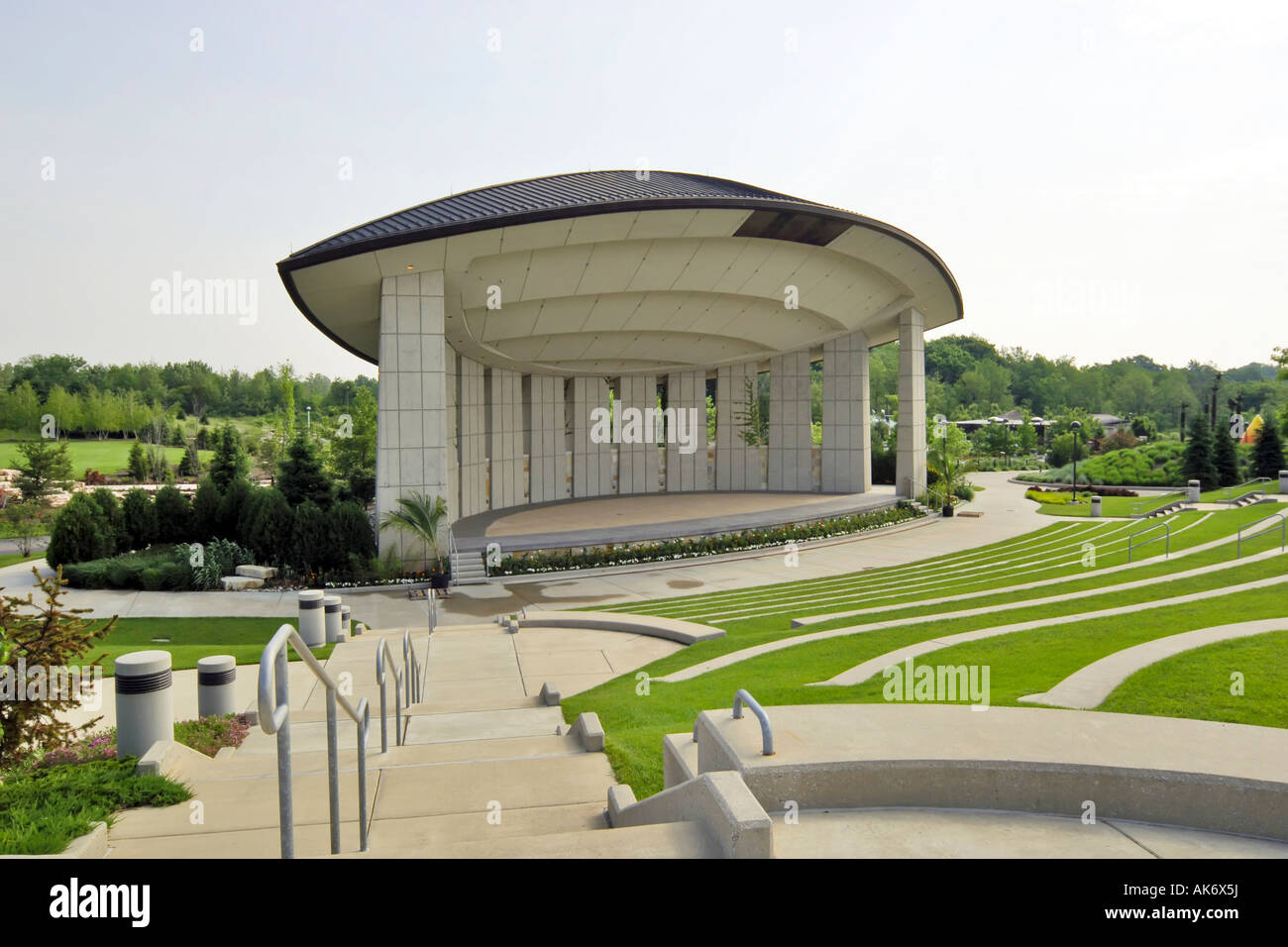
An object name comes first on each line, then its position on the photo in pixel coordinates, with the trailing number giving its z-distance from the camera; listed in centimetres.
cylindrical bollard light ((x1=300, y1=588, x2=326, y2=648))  1567
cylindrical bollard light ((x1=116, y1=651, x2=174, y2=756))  756
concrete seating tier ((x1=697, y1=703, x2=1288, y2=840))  504
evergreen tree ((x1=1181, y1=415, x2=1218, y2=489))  5356
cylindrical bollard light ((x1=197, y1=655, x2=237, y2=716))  982
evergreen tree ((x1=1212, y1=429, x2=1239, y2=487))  5400
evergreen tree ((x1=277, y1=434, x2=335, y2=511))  3409
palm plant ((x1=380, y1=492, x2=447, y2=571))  2477
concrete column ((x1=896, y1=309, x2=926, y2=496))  4091
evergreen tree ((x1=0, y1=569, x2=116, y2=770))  667
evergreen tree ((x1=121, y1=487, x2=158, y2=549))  2600
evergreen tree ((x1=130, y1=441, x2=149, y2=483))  5947
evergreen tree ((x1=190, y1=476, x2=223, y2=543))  2645
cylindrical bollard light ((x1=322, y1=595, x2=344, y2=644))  1659
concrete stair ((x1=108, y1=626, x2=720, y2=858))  441
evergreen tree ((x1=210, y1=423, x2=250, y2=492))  3881
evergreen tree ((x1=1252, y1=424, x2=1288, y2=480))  5403
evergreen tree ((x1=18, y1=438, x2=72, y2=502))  3928
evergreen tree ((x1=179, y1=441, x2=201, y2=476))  6422
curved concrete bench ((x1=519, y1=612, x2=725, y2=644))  1523
